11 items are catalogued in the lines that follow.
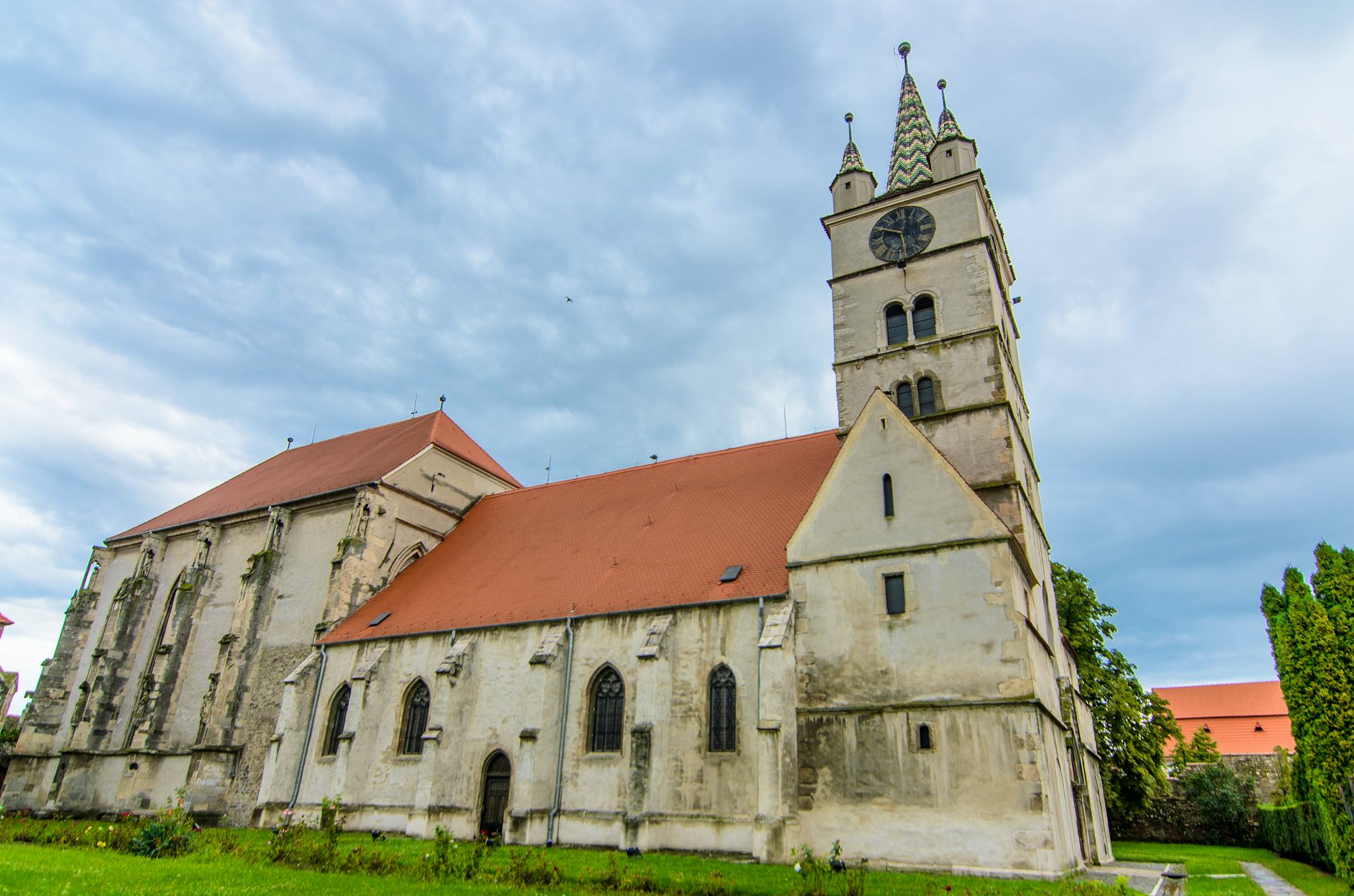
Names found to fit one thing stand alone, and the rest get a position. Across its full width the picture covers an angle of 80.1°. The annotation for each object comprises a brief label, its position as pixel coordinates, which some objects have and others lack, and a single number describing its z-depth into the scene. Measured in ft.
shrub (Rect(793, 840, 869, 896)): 32.86
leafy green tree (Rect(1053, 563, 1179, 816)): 83.35
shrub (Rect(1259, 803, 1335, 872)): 67.26
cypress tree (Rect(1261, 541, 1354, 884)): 45.44
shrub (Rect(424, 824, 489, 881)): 38.45
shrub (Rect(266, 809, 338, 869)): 41.47
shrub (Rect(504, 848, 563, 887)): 37.47
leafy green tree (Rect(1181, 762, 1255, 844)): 106.63
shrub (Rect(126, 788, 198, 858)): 43.39
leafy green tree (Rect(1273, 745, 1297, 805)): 105.40
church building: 48.08
